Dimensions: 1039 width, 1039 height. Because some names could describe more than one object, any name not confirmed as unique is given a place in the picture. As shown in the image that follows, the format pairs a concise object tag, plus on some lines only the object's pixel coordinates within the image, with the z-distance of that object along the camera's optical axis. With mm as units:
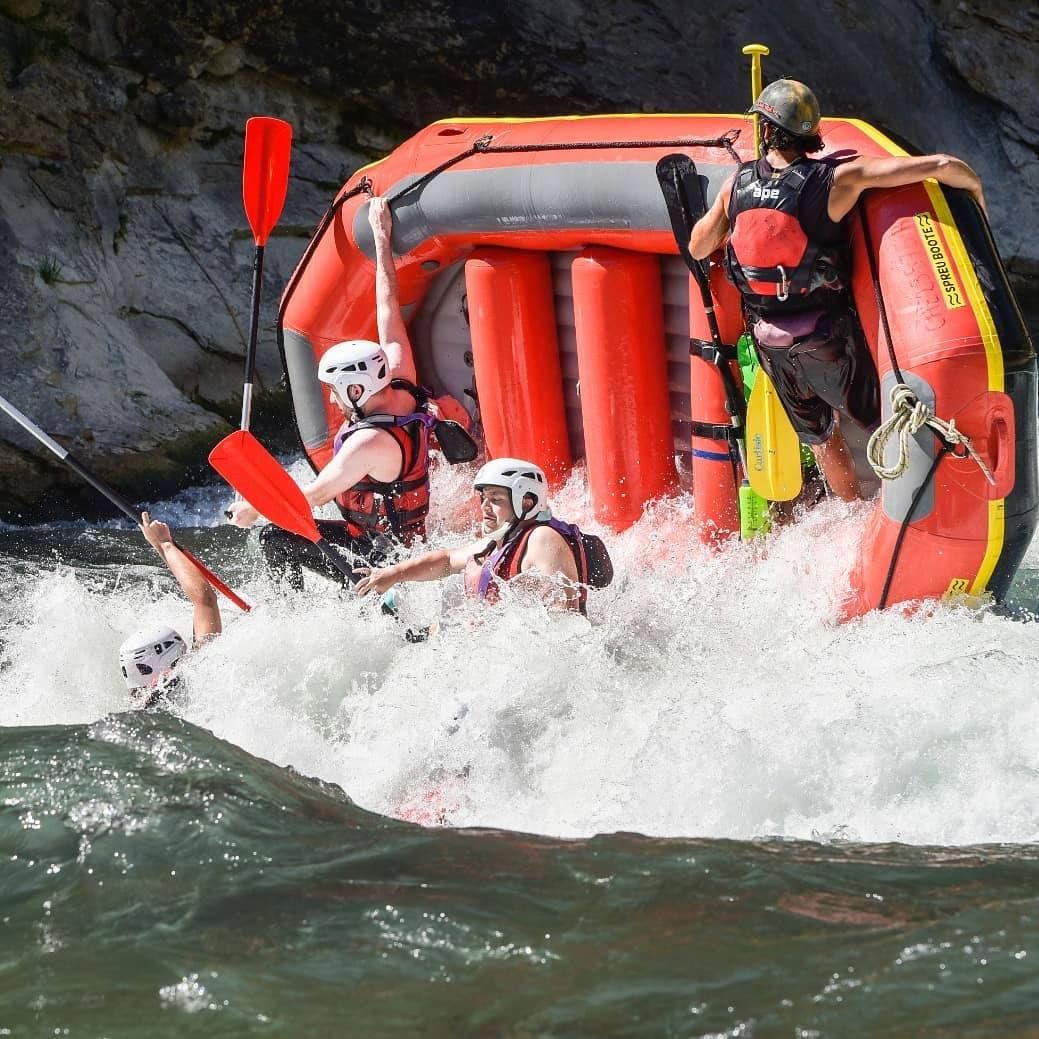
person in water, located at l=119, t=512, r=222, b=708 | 9289
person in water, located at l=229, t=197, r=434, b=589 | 10406
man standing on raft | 8344
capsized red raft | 8352
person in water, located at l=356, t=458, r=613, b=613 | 8586
